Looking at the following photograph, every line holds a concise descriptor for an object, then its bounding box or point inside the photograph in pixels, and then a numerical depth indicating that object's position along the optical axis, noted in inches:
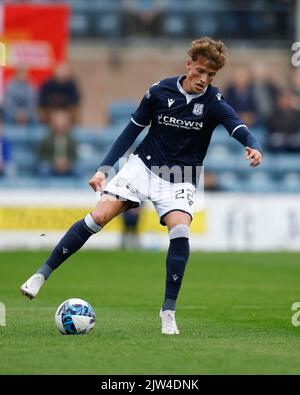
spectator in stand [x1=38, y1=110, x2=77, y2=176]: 847.7
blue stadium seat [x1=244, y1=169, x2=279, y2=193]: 881.1
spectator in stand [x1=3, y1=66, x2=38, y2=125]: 855.7
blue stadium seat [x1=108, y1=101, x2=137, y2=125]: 919.7
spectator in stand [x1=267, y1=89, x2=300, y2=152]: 861.2
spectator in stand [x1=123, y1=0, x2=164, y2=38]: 954.7
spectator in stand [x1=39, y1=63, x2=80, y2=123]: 869.8
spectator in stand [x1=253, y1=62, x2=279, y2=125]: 888.3
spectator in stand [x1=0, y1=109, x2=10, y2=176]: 826.8
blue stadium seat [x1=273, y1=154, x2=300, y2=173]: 891.4
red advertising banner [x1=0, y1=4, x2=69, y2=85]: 882.1
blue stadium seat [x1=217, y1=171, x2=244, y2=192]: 876.0
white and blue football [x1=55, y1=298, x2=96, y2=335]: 308.3
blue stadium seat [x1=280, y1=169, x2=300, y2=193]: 873.5
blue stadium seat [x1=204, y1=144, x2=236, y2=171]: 892.0
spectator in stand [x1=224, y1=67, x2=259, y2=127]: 864.9
